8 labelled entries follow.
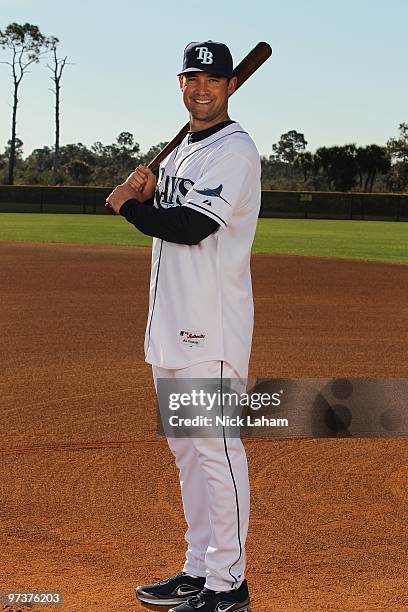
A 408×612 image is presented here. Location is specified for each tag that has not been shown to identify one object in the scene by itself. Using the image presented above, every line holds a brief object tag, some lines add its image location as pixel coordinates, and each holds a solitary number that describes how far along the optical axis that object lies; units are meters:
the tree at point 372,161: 85.81
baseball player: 3.42
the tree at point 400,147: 81.88
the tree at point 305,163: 89.12
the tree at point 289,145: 120.88
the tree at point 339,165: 86.12
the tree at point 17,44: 71.32
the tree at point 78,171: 82.56
